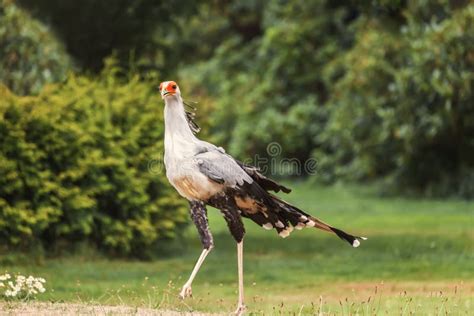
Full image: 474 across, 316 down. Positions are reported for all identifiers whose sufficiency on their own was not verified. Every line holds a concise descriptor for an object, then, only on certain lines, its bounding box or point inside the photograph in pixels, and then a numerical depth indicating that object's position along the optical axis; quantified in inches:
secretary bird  712.4
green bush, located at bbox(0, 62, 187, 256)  1156.5
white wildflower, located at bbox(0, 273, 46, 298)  770.2
